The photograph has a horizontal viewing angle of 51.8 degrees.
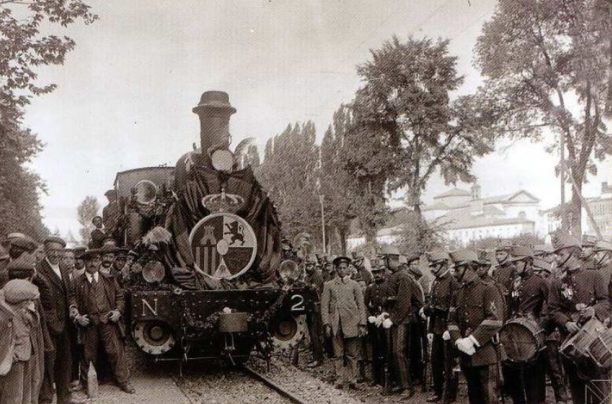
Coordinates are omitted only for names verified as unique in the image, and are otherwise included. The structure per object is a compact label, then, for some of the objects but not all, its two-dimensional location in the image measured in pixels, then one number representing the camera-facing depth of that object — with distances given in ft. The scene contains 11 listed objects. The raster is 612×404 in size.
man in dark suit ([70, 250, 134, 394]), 27.07
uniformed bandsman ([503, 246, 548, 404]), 22.90
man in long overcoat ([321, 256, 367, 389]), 27.68
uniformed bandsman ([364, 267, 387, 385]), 28.53
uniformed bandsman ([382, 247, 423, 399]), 26.43
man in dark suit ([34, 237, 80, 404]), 23.52
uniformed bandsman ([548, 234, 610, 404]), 20.65
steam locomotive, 27.68
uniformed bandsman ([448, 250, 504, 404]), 19.56
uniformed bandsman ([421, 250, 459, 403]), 24.72
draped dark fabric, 29.19
